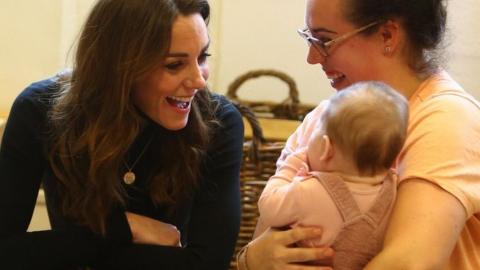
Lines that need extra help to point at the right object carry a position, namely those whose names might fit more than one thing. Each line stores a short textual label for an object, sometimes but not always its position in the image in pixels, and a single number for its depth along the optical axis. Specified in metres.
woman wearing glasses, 1.82
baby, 1.79
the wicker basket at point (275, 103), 3.15
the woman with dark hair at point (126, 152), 2.07
